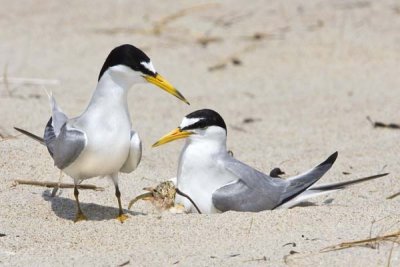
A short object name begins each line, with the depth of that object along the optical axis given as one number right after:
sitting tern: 9.54
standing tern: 8.96
